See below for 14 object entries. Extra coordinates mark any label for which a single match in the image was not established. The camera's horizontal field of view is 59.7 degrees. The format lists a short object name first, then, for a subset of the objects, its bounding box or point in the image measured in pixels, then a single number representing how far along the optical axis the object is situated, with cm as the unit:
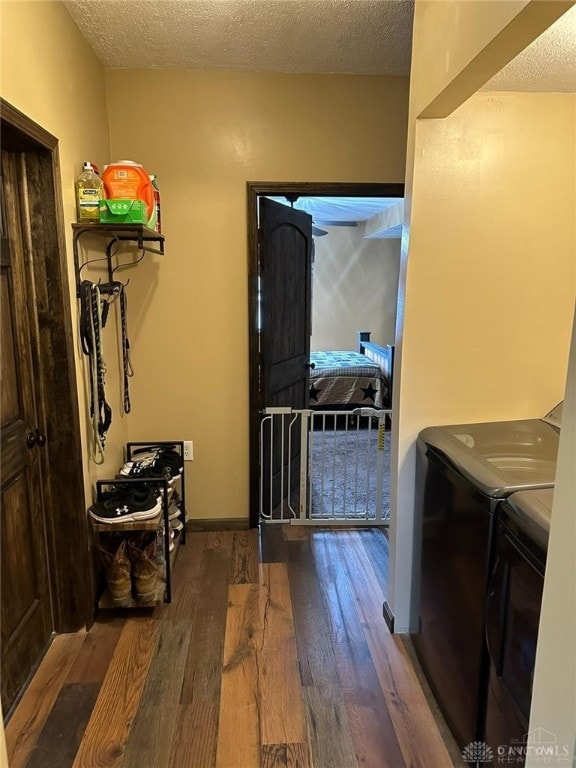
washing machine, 145
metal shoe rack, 215
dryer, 119
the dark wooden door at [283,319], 293
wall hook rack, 206
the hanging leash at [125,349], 260
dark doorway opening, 272
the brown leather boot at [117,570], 216
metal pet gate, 298
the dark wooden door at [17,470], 174
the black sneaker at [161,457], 264
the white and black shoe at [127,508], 215
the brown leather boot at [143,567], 219
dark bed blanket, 543
